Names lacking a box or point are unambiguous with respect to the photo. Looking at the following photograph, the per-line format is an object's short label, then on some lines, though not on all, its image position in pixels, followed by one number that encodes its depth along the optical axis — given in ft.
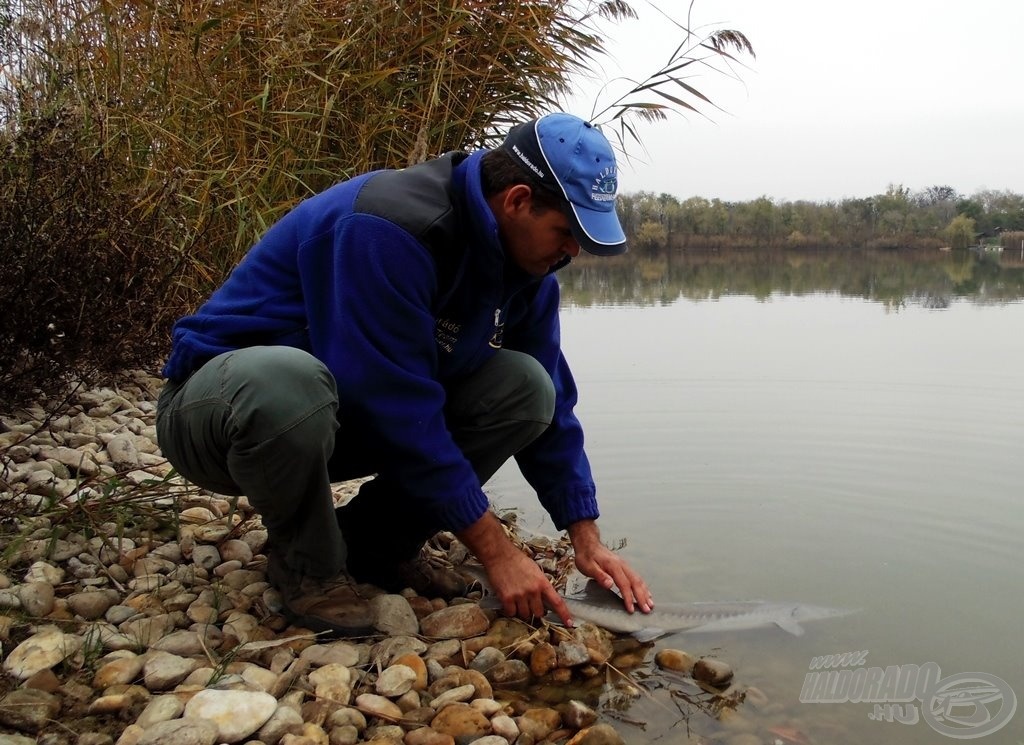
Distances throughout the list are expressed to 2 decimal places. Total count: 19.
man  6.43
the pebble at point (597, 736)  6.22
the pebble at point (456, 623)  7.58
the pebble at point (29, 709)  5.35
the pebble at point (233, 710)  5.50
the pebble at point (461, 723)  6.10
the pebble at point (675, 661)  7.61
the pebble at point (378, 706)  6.15
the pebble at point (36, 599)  6.80
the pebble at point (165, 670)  6.03
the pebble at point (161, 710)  5.54
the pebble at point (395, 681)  6.46
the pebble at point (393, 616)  7.43
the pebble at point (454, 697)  6.40
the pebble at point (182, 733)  5.18
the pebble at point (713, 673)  7.38
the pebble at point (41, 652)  5.96
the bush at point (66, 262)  9.06
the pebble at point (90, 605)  6.98
